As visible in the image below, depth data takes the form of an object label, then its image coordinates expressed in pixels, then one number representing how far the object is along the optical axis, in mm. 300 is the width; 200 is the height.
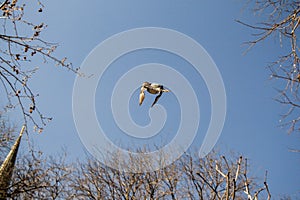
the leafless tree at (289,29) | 2488
